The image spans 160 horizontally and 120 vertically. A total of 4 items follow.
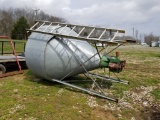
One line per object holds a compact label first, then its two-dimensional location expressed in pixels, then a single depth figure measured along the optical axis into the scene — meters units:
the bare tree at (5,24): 39.46
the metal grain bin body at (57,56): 4.67
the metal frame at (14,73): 5.89
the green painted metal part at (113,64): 4.54
